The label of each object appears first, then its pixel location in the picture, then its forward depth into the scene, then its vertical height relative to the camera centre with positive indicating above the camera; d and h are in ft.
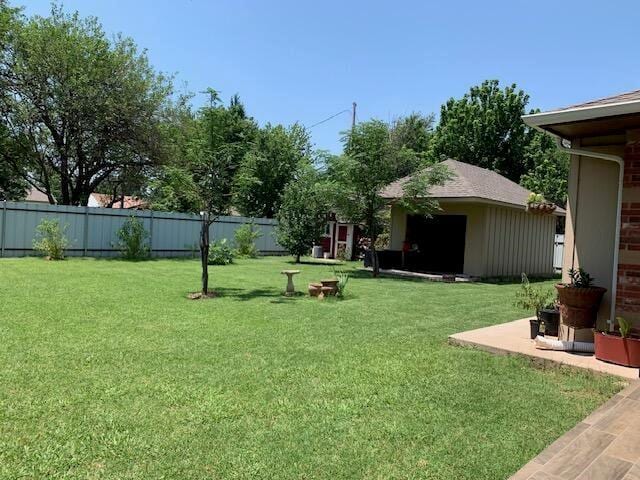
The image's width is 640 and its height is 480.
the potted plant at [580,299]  16.94 -1.75
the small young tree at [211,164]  29.55 +4.18
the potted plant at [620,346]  15.19 -3.02
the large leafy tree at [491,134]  99.25 +22.88
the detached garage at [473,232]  47.52 +1.40
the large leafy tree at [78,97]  57.21 +15.85
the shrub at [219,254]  52.21 -2.38
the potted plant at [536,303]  19.12 -2.40
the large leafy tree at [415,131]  109.29 +25.77
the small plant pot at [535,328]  19.08 -3.15
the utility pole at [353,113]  92.99 +24.22
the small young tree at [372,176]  44.39 +6.00
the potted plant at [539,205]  24.56 +2.21
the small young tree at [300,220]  58.75 +2.04
